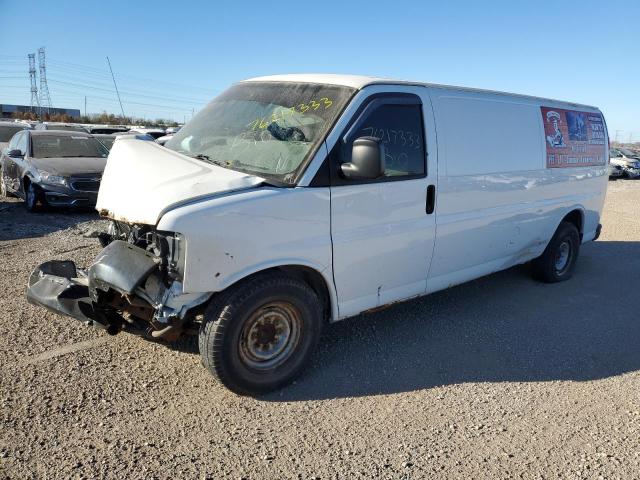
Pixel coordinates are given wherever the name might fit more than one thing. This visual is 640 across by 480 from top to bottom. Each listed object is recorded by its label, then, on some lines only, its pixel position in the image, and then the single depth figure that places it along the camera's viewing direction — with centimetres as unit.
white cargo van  326
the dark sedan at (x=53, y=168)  958
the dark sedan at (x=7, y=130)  1585
